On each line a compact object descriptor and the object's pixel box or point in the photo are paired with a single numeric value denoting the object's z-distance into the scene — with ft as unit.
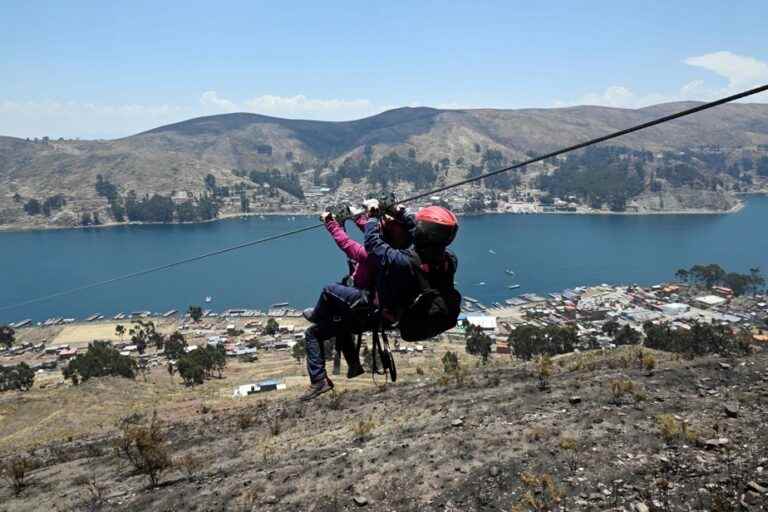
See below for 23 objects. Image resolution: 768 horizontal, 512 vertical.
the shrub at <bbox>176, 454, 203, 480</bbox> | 28.77
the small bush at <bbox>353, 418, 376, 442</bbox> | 31.27
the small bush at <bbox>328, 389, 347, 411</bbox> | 39.80
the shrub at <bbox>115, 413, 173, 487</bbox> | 27.99
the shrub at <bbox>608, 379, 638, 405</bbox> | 31.18
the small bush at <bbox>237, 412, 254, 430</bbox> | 38.06
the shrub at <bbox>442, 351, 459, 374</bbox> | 96.99
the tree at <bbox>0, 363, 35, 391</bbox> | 109.70
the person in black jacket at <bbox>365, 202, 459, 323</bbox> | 13.41
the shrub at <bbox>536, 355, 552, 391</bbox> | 36.45
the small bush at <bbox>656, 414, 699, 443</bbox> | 24.39
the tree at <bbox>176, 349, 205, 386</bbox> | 111.75
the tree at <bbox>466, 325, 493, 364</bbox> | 142.60
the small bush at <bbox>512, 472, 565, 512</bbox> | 20.51
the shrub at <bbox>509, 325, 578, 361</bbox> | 129.70
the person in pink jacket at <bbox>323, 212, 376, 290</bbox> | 16.03
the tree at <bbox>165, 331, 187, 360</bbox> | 162.30
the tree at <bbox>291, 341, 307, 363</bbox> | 152.76
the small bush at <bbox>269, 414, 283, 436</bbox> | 35.47
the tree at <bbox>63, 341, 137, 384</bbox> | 121.08
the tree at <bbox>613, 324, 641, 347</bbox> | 152.00
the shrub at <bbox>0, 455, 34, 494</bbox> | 30.26
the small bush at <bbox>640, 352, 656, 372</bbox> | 37.09
